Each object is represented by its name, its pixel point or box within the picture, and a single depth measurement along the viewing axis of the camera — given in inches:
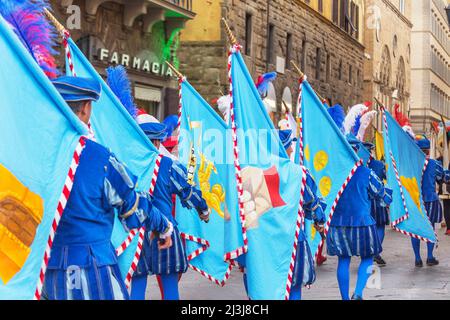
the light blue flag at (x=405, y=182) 470.0
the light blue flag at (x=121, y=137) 255.9
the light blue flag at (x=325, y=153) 358.3
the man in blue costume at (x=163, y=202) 280.8
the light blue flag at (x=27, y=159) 166.9
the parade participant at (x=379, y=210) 461.1
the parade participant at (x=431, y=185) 526.6
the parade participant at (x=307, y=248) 296.5
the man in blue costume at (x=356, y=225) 360.5
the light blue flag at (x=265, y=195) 294.5
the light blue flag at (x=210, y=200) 354.0
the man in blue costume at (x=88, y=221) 187.6
